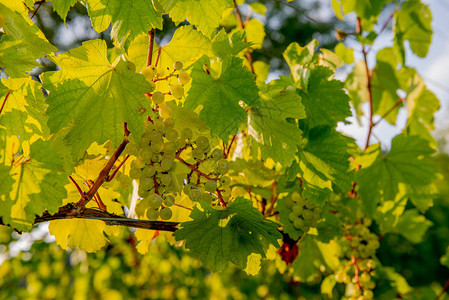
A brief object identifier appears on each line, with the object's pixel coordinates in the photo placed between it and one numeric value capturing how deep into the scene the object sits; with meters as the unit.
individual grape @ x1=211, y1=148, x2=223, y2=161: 0.78
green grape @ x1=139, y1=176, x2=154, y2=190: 0.73
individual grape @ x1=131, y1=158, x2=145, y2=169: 0.74
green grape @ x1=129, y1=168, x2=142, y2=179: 0.75
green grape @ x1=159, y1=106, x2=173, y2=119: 0.71
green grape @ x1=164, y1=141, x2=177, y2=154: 0.73
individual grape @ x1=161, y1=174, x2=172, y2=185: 0.74
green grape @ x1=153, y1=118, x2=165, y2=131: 0.71
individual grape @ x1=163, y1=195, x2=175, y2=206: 0.74
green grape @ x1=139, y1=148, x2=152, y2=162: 0.72
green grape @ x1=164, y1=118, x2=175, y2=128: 0.72
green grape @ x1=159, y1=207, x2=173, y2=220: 0.75
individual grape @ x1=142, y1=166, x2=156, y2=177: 0.72
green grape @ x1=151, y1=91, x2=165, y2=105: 0.70
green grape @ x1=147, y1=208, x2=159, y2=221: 0.75
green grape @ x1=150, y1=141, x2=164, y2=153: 0.71
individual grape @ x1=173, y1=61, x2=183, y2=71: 0.73
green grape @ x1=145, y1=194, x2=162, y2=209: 0.72
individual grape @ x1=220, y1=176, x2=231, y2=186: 0.79
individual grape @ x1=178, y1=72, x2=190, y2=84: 0.72
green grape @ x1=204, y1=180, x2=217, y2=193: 0.75
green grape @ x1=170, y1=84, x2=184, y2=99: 0.73
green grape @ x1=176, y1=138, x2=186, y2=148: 0.76
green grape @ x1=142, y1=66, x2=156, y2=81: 0.71
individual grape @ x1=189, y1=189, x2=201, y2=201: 0.76
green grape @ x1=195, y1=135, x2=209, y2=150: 0.76
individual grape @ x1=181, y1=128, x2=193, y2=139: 0.76
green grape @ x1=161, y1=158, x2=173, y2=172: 0.73
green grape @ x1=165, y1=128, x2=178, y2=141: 0.72
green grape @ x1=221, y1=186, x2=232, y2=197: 0.80
